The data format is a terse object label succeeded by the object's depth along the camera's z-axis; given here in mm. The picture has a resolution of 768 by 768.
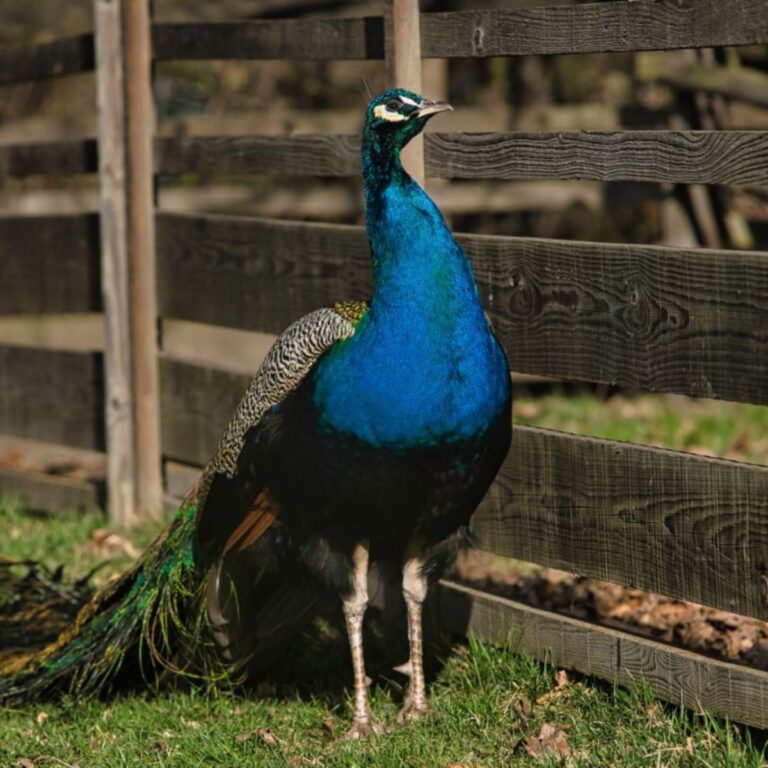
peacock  7422
